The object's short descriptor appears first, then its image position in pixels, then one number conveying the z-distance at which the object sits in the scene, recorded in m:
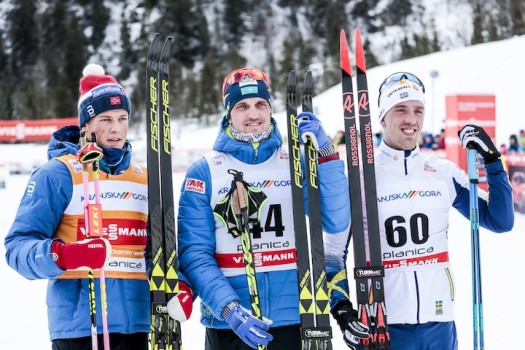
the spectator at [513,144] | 13.79
